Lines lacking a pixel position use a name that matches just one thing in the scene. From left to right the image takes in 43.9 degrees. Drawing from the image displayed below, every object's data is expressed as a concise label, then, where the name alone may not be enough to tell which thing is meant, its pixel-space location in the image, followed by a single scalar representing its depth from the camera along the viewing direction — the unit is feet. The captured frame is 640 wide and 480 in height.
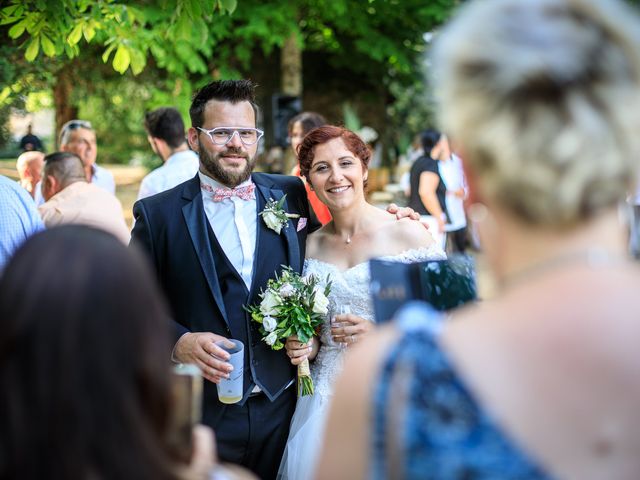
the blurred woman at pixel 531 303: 4.33
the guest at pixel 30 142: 29.17
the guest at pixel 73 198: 19.16
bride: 12.51
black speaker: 37.55
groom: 12.05
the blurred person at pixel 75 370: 4.39
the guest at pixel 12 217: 13.26
